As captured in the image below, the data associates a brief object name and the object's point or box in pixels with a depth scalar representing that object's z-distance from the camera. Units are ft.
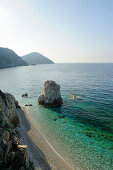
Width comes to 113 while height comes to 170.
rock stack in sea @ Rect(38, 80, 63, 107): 154.71
